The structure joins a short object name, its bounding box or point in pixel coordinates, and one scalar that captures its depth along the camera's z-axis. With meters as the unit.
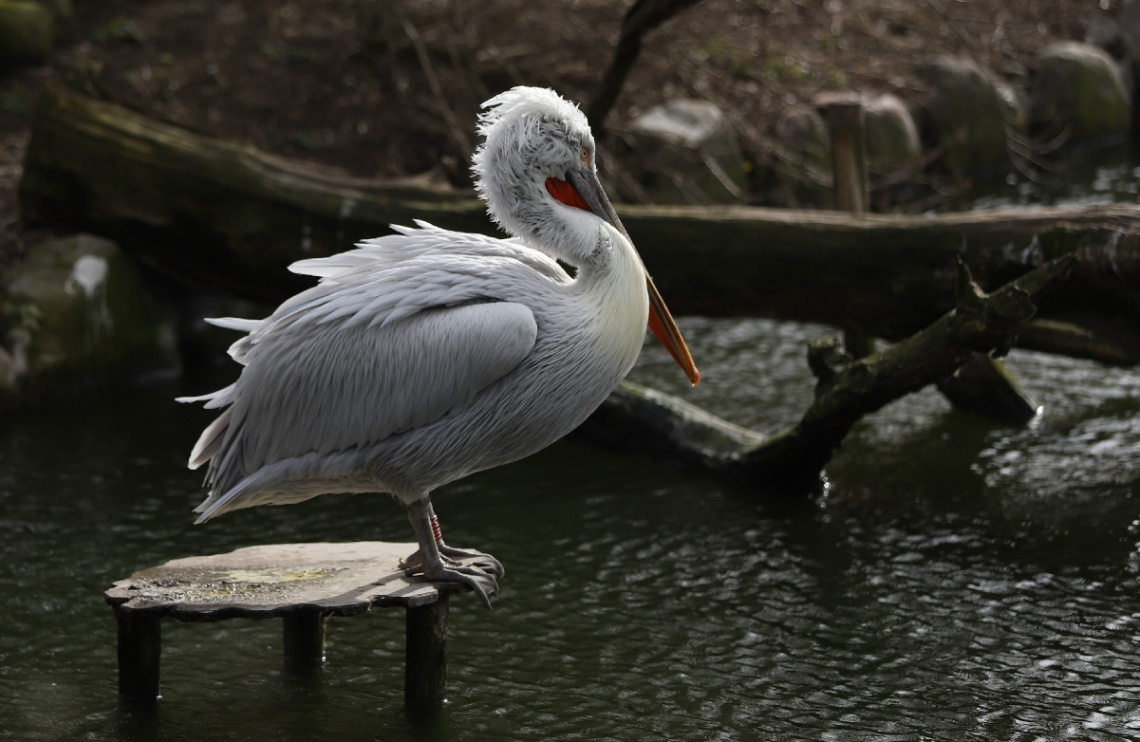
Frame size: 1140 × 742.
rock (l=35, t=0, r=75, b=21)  11.12
